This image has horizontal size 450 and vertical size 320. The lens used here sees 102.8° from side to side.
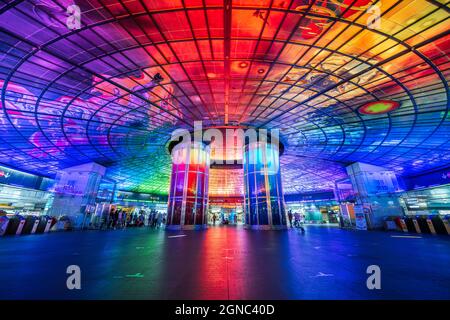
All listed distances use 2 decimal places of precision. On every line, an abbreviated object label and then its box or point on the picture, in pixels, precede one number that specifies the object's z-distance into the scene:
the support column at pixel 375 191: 27.45
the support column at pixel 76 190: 26.88
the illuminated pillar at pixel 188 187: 24.67
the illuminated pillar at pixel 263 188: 24.38
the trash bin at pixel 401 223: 22.83
